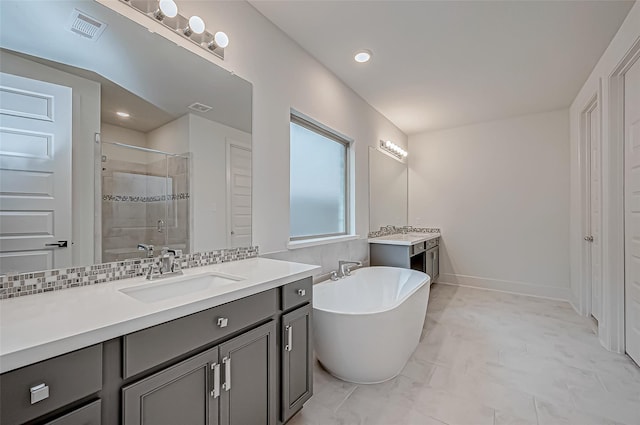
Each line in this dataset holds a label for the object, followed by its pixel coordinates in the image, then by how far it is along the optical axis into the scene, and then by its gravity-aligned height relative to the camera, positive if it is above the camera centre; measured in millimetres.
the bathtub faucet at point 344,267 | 2699 -523
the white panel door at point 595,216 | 2650 -46
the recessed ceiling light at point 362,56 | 2481 +1402
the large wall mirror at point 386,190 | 3611 +319
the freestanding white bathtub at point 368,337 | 1797 -834
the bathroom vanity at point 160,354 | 687 -446
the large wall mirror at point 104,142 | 1056 +332
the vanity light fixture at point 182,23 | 1417 +1022
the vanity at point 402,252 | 3291 -485
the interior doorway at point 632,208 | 2039 +24
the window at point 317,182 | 2543 +312
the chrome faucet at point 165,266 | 1405 -266
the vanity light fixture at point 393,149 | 3965 +943
